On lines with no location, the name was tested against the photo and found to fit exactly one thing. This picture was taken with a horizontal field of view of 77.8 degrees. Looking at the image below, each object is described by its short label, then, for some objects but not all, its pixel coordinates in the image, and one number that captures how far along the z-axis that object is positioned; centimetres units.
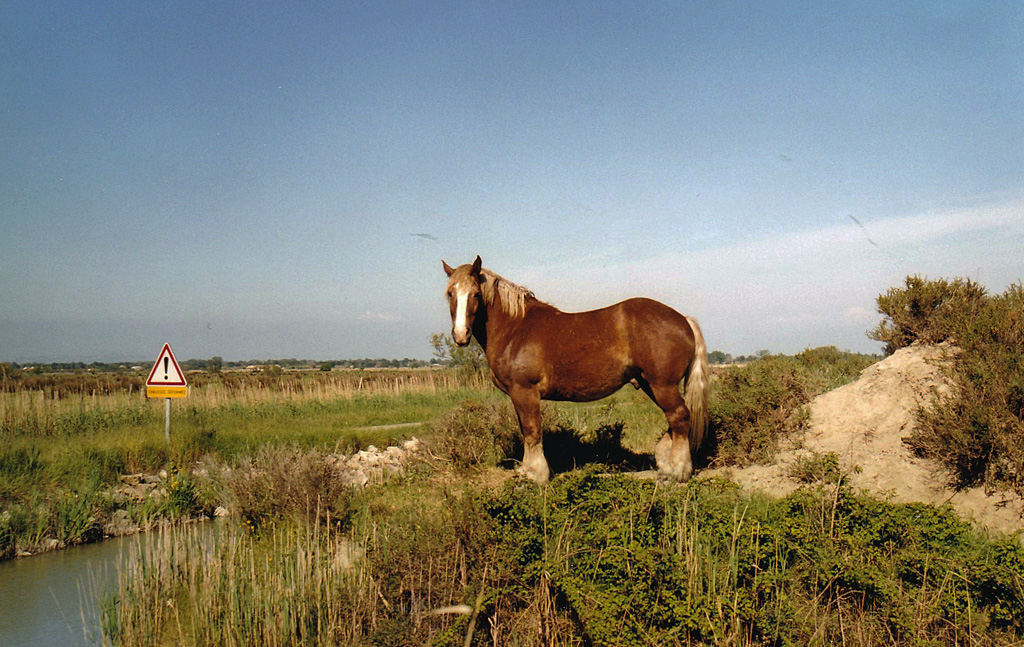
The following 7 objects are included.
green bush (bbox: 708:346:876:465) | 870
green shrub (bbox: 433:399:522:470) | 957
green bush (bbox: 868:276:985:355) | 837
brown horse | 739
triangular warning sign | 1285
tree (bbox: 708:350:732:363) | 5626
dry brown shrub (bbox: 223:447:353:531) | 784
